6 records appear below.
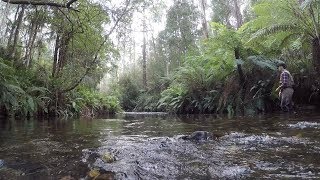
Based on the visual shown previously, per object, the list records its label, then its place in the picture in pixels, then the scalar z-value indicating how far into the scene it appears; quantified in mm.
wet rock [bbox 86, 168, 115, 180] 1471
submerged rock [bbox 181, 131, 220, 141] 2714
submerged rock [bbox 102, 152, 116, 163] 1816
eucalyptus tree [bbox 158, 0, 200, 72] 18170
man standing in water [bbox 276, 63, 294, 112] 5793
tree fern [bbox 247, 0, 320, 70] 5932
